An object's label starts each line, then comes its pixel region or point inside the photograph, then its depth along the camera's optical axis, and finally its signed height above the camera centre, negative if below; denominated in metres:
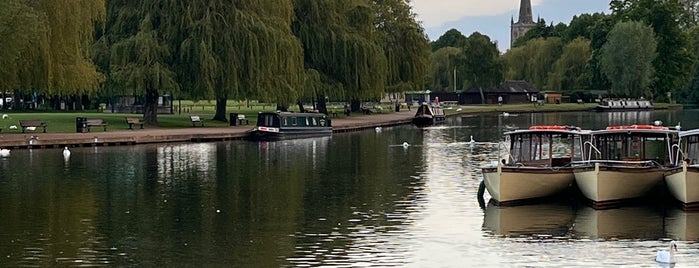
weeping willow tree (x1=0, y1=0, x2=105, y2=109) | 51.41 +1.62
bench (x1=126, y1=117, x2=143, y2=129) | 69.37 -2.72
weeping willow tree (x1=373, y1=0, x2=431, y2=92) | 107.19 +2.93
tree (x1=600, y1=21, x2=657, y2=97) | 146.88 +2.46
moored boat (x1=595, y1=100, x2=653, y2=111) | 143.25 -3.89
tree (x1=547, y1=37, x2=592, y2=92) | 165.38 +0.90
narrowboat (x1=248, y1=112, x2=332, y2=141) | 68.38 -3.12
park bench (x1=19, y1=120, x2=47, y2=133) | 60.81 -2.49
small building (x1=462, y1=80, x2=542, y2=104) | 171.00 -2.79
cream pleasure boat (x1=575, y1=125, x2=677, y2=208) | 32.50 -2.71
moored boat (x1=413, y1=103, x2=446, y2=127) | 98.44 -3.60
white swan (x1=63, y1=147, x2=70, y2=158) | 51.17 -3.43
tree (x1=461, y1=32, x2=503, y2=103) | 165.12 +2.24
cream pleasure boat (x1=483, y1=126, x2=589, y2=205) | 32.97 -2.79
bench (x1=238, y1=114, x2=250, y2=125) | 78.93 -2.99
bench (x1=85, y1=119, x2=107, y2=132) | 65.00 -2.58
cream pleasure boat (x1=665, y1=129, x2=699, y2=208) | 31.42 -3.08
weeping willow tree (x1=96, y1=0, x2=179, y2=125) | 66.75 +1.81
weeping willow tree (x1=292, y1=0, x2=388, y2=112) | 88.06 +1.88
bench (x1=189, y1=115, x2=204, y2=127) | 75.25 -2.84
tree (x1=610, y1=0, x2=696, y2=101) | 155.25 +4.55
